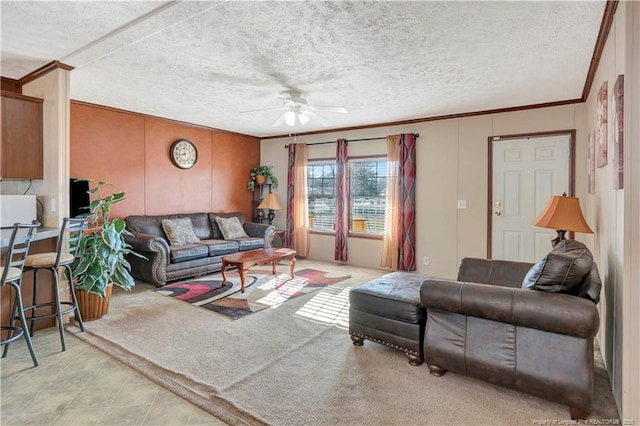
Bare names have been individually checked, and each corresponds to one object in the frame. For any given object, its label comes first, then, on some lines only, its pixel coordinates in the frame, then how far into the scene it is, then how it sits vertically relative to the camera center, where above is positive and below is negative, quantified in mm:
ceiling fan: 4012 +1241
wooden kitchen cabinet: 3229 +679
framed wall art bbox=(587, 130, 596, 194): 3348 +465
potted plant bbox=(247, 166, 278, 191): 7012 +678
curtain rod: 5465 +1217
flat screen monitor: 4129 +142
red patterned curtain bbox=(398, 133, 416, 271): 5484 +145
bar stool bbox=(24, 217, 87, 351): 2784 -420
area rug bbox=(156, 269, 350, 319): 3852 -1013
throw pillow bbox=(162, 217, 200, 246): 5184 -324
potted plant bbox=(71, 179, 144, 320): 3277 -493
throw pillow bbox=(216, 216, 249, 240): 5965 -307
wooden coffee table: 4320 -625
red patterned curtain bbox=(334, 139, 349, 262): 6223 +164
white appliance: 3041 +8
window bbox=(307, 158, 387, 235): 6020 +289
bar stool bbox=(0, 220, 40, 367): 2277 -423
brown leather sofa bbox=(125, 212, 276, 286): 4559 -542
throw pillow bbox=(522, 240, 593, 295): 1982 -354
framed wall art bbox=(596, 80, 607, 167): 2627 +663
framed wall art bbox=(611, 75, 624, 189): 1924 +438
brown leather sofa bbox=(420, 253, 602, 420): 1895 -734
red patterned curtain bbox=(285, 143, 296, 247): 6840 +295
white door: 4434 +291
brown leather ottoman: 2510 -790
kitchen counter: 2326 -186
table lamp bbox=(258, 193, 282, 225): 6676 +136
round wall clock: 5762 +948
